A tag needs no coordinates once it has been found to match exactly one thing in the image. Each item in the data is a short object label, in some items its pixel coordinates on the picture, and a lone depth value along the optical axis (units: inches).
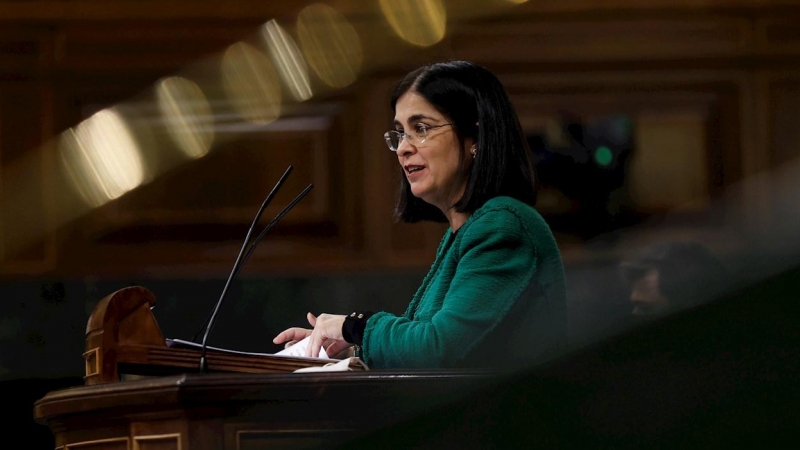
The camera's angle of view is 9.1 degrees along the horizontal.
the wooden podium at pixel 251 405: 287.3
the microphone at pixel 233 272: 297.5
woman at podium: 298.9
